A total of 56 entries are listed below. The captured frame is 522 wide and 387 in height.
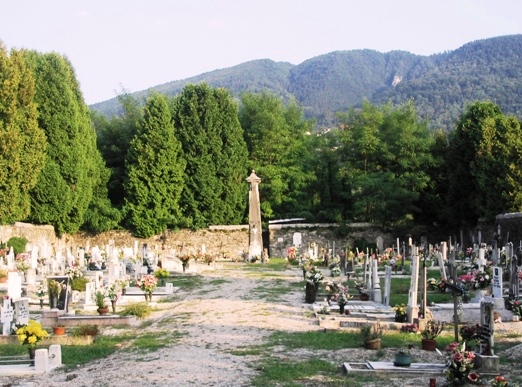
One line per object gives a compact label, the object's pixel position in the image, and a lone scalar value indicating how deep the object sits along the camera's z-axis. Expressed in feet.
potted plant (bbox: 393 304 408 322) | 50.81
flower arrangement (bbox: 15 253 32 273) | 86.33
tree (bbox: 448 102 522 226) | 123.03
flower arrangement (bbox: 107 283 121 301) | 59.06
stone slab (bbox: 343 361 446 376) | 34.99
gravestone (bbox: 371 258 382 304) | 66.49
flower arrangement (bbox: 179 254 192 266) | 106.83
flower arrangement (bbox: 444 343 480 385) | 31.91
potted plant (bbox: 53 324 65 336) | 47.91
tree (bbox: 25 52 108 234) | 135.64
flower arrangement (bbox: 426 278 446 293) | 63.67
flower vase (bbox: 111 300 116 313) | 59.54
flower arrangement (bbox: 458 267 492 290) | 60.23
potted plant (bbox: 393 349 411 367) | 35.70
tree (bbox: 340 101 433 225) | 144.97
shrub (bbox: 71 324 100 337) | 47.52
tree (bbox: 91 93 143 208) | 158.71
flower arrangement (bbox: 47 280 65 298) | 57.72
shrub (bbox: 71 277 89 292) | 73.65
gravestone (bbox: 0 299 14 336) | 47.58
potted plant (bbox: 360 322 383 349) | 41.50
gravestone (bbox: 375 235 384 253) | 131.85
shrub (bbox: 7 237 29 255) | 114.01
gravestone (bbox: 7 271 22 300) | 56.35
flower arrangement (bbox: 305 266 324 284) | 66.29
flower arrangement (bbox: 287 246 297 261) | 130.60
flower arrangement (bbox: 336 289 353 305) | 56.95
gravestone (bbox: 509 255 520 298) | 59.50
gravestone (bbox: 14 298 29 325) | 47.78
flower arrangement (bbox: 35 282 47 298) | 61.87
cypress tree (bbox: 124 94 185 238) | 149.69
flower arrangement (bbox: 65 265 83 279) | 73.93
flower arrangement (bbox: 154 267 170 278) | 95.40
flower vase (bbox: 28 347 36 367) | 39.27
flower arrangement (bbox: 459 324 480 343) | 36.65
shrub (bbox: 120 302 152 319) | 58.29
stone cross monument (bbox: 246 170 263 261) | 140.67
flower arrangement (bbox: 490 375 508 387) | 28.12
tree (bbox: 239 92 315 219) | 160.76
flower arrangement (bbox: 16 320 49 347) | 40.32
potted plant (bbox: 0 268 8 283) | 81.71
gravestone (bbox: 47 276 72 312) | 57.98
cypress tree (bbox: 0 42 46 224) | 119.55
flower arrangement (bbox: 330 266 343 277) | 88.33
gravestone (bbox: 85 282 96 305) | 64.75
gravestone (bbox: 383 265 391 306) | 62.23
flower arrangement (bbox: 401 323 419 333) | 47.78
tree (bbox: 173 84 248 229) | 153.69
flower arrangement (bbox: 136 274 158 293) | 69.10
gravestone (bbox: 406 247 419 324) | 49.80
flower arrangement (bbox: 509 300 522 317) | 52.60
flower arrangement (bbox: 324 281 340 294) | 66.03
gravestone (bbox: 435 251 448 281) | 69.70
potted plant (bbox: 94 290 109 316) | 57.36
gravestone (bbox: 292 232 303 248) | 149.07
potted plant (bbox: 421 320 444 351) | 41.14
